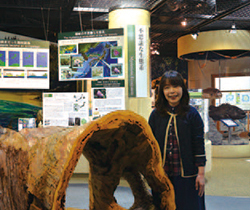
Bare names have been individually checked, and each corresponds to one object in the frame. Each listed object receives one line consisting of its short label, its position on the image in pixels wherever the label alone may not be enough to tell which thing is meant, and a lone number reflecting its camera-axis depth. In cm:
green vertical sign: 451
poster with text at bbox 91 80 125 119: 361
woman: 205
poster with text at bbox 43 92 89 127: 349
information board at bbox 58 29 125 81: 345
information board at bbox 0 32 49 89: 348
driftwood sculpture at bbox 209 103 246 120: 825
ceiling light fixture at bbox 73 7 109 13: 514
